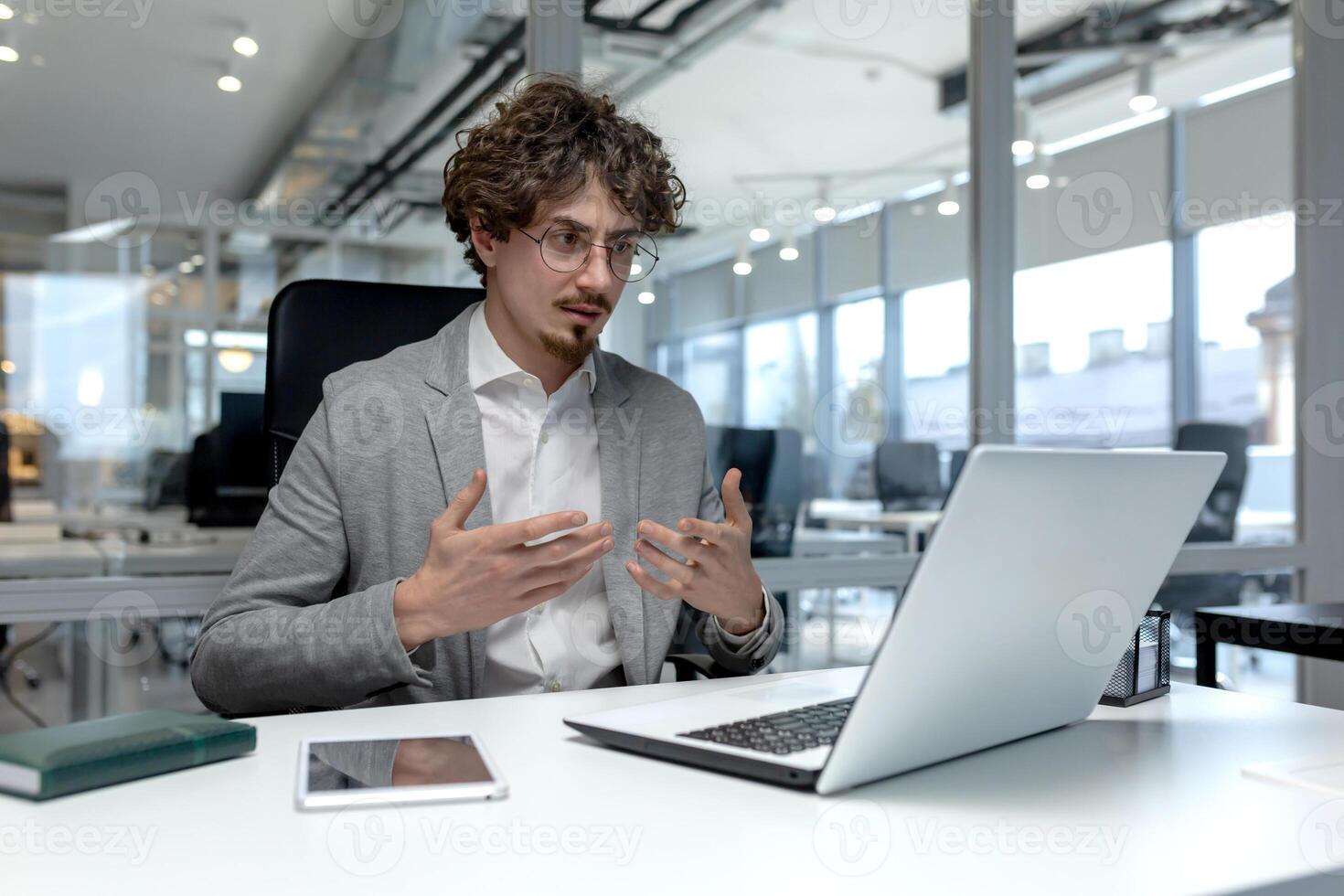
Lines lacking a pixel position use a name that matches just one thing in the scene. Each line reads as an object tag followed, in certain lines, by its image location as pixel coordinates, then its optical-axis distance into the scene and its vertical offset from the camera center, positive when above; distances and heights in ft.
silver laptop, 2.26 -0.40
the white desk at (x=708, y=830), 1.96 -0.74
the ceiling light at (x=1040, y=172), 10.07 +2.73
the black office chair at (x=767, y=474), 8.96 -0.05
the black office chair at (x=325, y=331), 5.30 +0.68
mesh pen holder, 3.56 -0.66
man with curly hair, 3.75 -0.14
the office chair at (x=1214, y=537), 10.27 -0.65
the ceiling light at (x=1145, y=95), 10.54 +3.62
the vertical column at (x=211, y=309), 7.51 +1.08
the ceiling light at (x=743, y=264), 9.22 +1.72
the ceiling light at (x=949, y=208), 9.78 +2.34
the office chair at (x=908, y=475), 9.74 -0.07
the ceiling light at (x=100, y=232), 7.18 +1.56
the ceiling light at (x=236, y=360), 7.57 +0.74
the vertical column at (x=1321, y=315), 10.41 +1.48
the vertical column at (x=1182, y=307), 10.70 +1.63
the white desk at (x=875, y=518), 9.39 -0.45
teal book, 2.41 -0.66
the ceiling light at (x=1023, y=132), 9.95 +3.07
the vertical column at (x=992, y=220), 9.66 +2.20
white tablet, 2.36 -0.70
